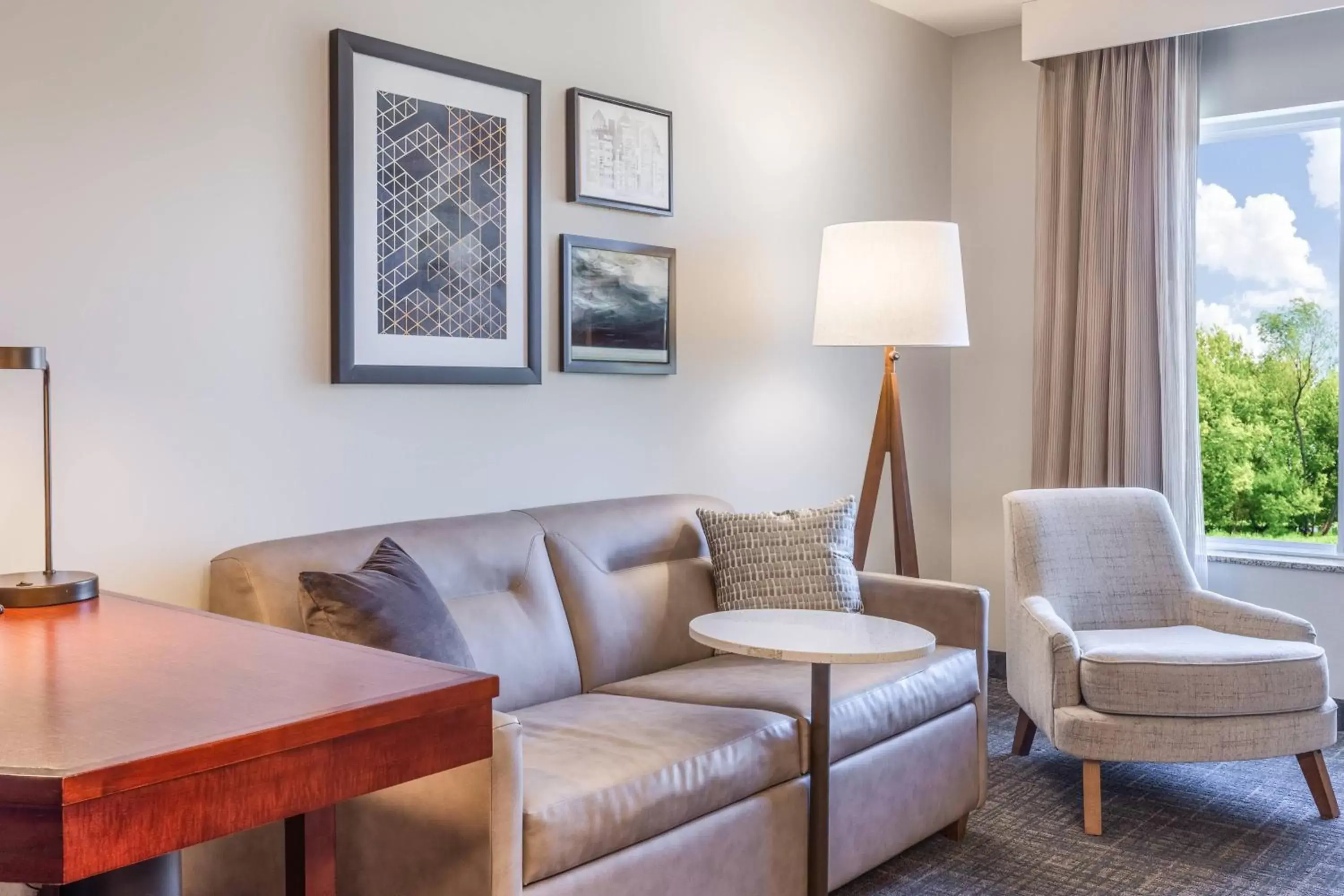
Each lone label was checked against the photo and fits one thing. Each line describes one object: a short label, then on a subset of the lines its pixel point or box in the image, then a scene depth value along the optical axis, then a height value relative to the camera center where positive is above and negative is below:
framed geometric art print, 2.71 +0.51
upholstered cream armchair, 3.05 -0.62
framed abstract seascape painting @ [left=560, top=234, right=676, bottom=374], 3.27 +0.35
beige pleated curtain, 4.16 +0.56
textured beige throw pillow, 3.06 -0.35
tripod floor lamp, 3.46 +0.42
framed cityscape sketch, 3.25 +0.78
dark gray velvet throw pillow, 2.08 -0.33
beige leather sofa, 1.92 -0.61
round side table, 2.29 -0.44
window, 4.17 +0.36
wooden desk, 1.09 -0.32
